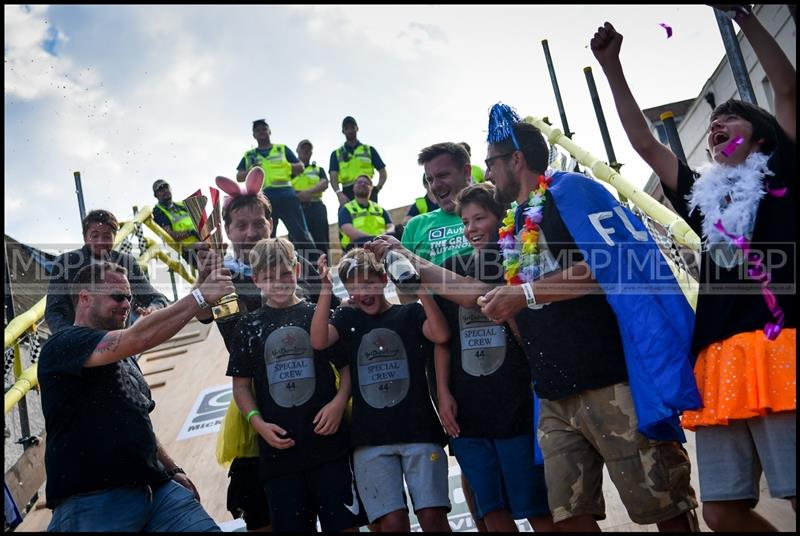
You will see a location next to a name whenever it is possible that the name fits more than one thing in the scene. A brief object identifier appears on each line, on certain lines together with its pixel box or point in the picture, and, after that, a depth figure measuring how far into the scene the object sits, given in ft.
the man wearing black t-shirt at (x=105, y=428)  9.77
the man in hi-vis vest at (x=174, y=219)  31.91
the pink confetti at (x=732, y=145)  8.57
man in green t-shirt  13.00
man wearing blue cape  8.50
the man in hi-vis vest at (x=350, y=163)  29.14
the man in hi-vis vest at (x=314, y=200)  29.30
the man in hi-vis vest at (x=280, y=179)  26.71
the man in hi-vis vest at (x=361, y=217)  26.18
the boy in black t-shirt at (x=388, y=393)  10.80
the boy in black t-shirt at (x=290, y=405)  10.93
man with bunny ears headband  11.75
